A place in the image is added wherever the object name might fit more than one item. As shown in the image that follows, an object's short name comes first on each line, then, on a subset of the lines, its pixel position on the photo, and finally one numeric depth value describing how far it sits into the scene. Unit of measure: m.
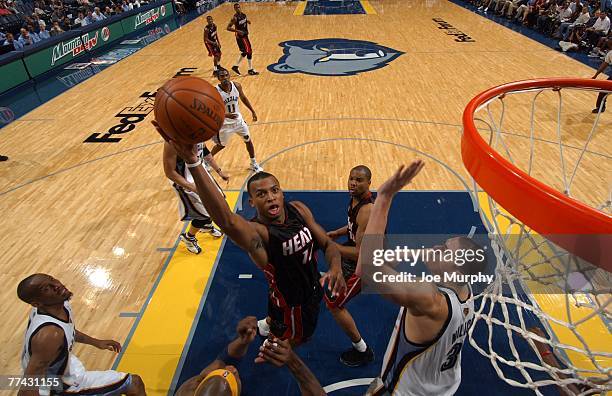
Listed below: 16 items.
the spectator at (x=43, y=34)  12.97
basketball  2.09
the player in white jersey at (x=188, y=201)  3.95
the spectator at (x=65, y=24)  15.12
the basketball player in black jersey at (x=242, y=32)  10.29
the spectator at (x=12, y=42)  11.77
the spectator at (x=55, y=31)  13.23
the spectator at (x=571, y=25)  12.06
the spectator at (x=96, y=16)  15.76
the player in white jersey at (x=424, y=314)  1.79
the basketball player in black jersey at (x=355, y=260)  3.14
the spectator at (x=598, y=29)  11.41
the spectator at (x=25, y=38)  12.13
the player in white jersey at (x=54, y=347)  2.36
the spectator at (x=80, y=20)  15.25
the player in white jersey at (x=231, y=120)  5.78
